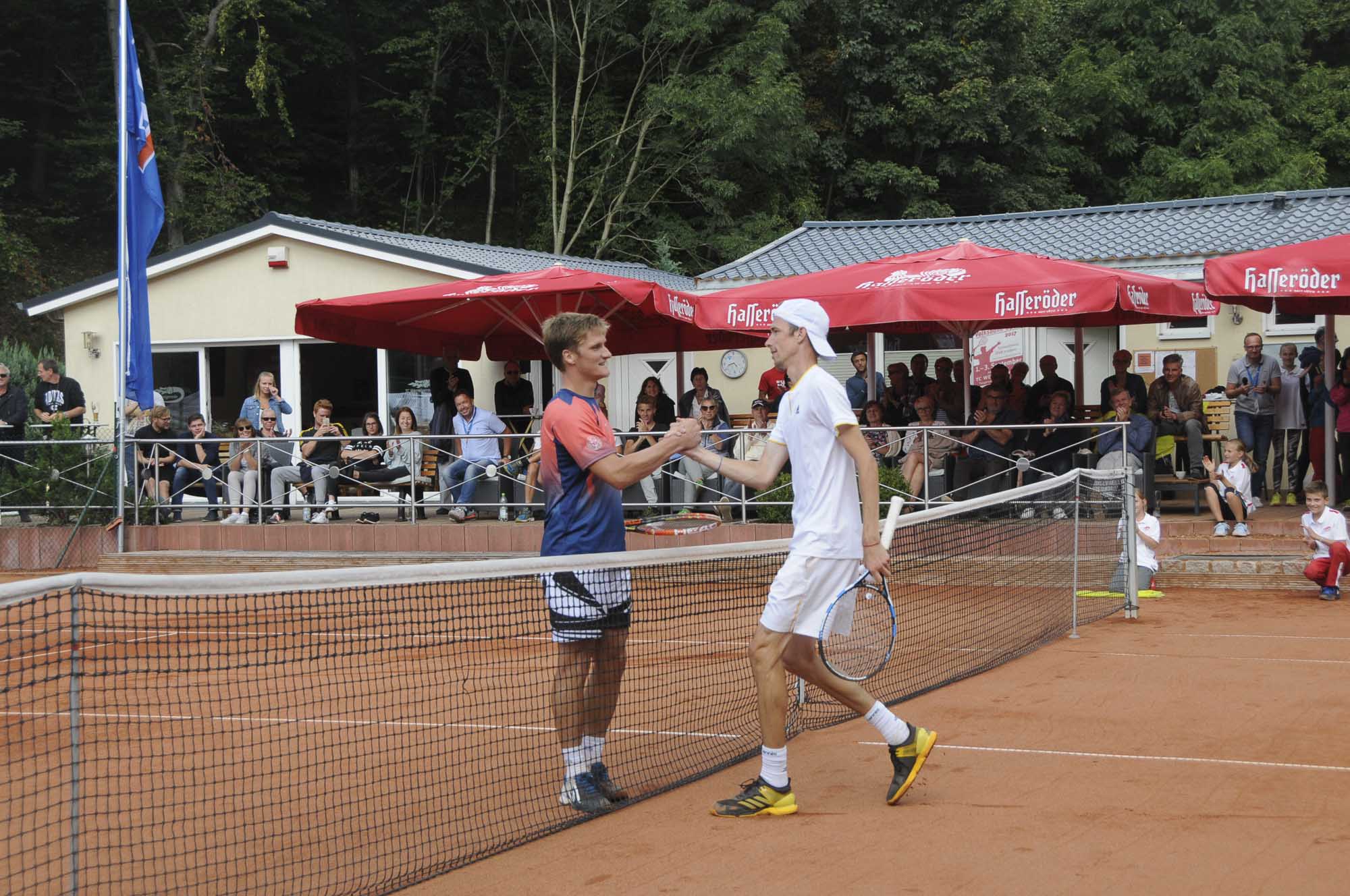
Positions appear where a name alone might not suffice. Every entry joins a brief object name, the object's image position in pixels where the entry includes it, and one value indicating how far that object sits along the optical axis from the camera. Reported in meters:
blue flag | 14.34
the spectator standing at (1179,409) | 13.99
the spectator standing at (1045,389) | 14.33
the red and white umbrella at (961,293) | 12.16
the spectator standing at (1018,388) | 14.86
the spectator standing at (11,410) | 16.78
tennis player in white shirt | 5.29
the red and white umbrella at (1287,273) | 11.64
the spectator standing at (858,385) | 16.12
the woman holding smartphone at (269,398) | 16.58
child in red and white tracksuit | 11.38
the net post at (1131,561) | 10.68
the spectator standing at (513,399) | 16.73
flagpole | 14.03
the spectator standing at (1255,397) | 14.52
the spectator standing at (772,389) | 16.80
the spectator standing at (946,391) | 15.25
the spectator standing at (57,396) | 17.22
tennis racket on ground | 7.95
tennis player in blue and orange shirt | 5.48
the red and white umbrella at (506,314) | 13.73
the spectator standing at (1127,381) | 14.04
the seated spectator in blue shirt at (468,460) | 14.63
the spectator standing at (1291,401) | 14.57
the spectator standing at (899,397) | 15.23
